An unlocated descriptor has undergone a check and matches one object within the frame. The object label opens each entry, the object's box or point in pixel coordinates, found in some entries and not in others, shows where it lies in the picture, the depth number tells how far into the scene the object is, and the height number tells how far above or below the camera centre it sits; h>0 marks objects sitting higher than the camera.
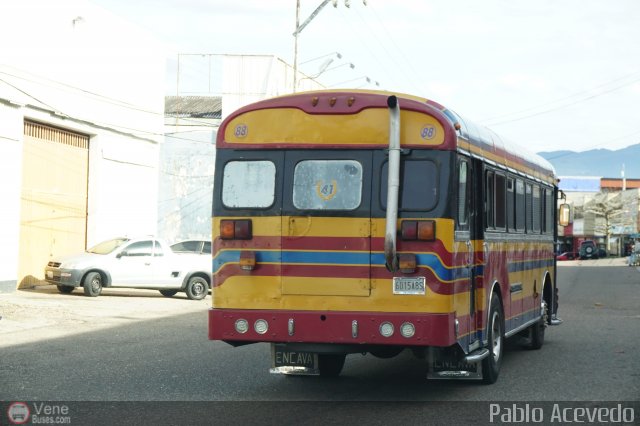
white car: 25.22 -0.51
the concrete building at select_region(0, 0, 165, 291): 25.84 +3.39
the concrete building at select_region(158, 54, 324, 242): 50.06 +3.23
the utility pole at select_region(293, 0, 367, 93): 38.78 +8.83
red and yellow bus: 9.55 +0.22
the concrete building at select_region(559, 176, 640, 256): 117.38 +4.03
